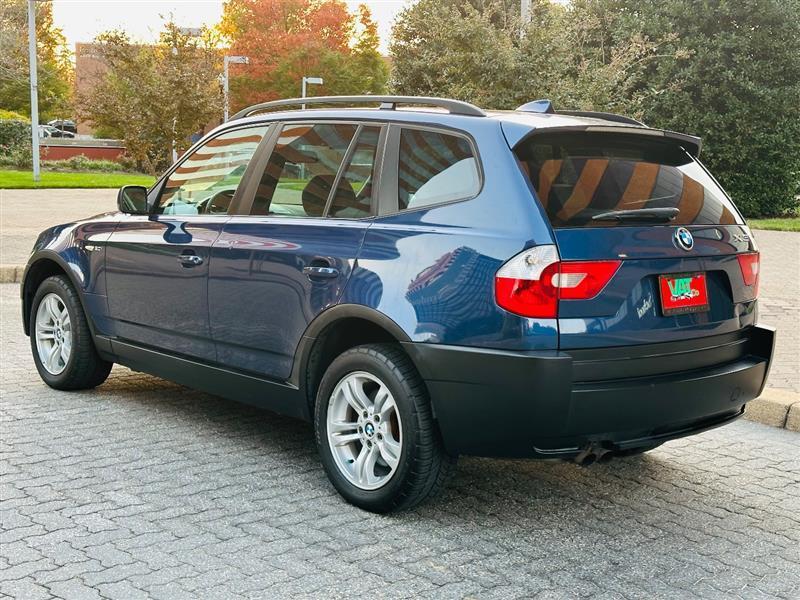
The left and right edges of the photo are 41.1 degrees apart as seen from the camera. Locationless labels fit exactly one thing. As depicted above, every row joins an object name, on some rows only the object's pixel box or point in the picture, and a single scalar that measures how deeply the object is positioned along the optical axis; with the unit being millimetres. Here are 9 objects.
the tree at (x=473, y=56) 15625
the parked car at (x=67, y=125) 77625
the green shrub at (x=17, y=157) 38938
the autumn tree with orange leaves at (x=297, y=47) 64312
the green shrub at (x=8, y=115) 46194
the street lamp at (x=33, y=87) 30781
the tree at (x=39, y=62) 42938
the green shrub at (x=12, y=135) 39219
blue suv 4117
